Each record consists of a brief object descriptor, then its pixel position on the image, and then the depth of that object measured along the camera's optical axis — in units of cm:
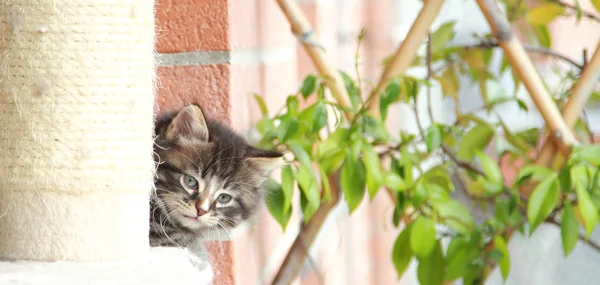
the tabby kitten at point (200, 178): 194
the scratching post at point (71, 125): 176
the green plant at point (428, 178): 197
